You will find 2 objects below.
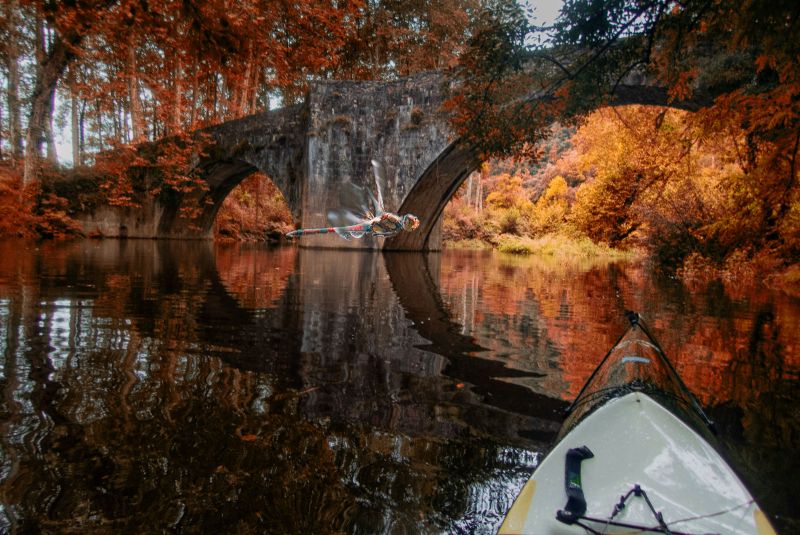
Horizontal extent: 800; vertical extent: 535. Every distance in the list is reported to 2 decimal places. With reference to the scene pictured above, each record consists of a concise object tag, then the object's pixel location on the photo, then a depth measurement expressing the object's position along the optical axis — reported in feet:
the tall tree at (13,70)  36.15
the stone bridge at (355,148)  50.26
